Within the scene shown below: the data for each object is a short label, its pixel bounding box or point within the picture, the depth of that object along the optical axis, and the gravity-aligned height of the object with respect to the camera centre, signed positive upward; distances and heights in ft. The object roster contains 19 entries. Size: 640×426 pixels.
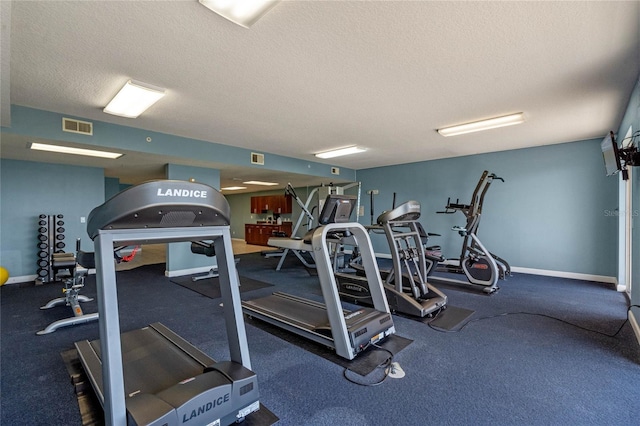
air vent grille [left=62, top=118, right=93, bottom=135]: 12.16 +3.86
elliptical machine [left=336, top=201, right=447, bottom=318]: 11.23 -3.08
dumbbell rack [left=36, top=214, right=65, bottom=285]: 17.08 -1.53
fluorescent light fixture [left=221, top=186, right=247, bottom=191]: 34.28 +3.26
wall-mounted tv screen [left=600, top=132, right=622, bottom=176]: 8.81 +1.74
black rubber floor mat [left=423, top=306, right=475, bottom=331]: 10.28 -4.02
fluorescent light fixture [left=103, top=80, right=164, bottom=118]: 9.68 +4.25
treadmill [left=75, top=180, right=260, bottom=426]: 4.50 -2.14
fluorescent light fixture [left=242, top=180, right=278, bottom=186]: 28.79 +3.29
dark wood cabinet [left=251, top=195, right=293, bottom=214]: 35.37 +1.26
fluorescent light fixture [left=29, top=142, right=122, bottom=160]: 13.85 +3.42
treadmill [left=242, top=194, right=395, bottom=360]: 8.09 -3.26
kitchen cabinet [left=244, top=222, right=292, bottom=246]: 35.47 -2.10
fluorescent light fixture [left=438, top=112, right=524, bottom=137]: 12.97 +4.12
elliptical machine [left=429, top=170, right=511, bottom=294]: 14.88 -2.74
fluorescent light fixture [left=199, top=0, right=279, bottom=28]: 5.82 +4.27
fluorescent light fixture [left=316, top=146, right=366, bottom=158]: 19.27 +4.24
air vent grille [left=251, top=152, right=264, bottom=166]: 19.33 +3.74
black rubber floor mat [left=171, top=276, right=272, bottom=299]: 14.66 -3.89
